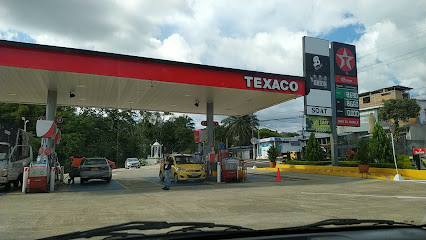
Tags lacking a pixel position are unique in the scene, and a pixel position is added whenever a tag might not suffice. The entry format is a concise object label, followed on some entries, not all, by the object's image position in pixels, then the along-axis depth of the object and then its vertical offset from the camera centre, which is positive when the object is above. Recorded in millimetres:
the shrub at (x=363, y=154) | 16938 -176
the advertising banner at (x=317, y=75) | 21031 +5386
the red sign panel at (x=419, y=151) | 16672 -6
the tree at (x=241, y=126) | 64000 +5333
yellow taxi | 14938 -907
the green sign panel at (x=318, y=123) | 21703 +1972
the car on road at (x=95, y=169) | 14977 -951
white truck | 12020 -220
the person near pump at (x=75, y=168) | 15946 -916
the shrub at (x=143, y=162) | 44609 -1667
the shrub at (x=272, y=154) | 26094 -275
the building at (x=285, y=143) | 54119 +1452
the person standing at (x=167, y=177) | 12498 -1086
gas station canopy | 11195 +3088
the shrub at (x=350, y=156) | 24078 -411
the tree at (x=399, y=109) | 40312 +5608
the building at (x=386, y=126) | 35941 +3323
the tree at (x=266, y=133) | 90206 +5586
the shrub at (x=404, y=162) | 17219 -641
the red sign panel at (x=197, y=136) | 19078 +940
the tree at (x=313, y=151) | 24344 -13
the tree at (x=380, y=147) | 18281 +239
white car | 36750 -1610
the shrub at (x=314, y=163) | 23297 -937
